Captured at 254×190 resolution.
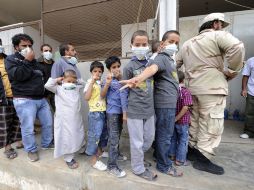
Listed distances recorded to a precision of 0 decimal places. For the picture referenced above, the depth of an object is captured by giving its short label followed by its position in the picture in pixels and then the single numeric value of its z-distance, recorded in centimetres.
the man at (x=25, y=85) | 264
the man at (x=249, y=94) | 365
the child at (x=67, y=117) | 251
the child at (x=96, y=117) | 248
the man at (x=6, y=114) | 291
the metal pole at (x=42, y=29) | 391
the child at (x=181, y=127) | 244
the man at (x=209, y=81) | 234
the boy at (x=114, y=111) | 236
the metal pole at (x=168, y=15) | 301
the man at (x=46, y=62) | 315
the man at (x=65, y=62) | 270
